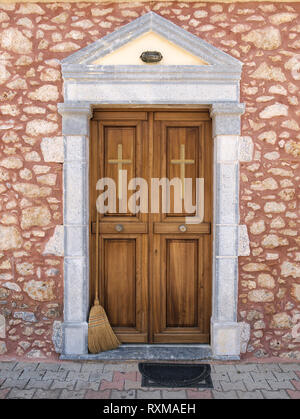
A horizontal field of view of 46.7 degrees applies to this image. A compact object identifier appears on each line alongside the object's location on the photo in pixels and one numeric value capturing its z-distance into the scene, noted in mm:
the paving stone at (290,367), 2994
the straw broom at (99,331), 3160
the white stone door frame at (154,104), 3047
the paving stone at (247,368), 2963
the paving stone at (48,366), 2986
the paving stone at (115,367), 2971
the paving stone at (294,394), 2581
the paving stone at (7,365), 3000
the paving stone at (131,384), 2709
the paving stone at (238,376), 2822
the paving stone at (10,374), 2852
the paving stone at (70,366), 2973
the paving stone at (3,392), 2564
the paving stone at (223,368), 2963
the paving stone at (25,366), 2991
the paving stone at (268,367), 2984
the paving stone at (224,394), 2580
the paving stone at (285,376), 2846
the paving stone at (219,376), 2822
